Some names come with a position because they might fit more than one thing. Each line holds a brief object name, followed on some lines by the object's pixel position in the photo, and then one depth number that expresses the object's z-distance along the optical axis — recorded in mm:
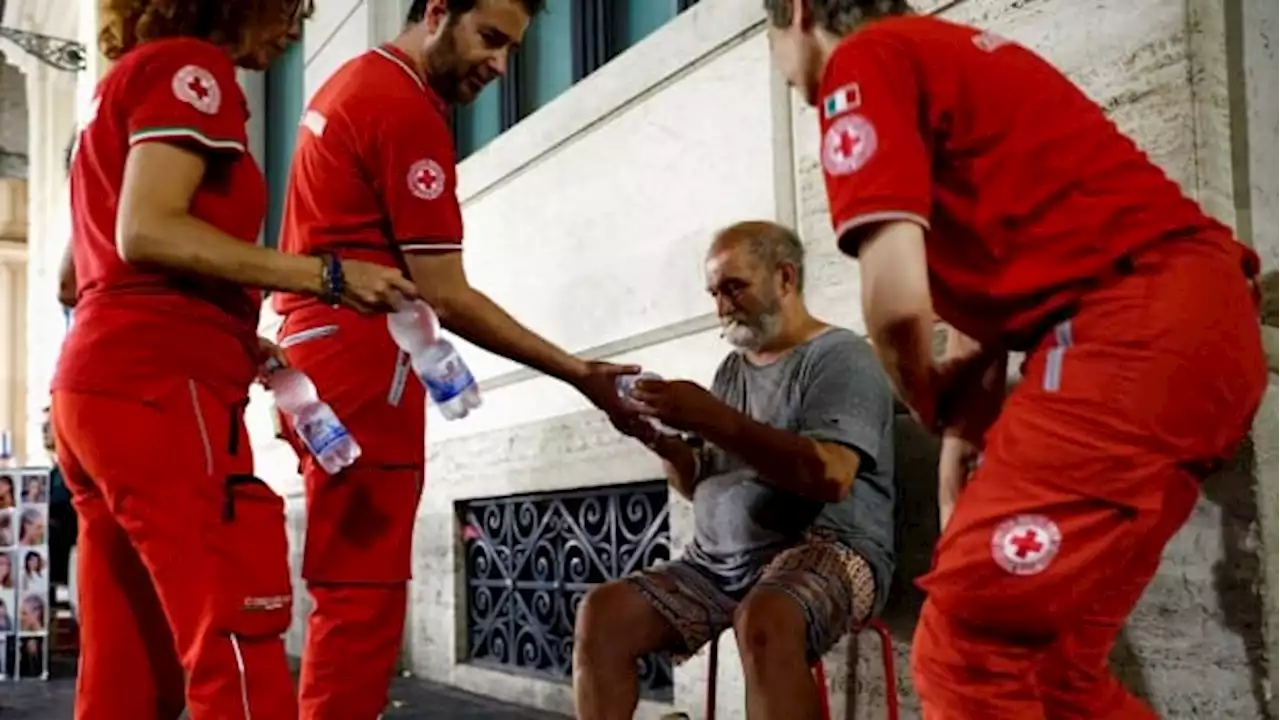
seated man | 2467
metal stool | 2686
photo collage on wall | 6270
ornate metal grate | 4129
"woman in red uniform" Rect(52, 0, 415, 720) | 1884
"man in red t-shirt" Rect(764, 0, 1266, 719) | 1532
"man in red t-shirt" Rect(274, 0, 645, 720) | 2389
